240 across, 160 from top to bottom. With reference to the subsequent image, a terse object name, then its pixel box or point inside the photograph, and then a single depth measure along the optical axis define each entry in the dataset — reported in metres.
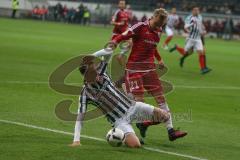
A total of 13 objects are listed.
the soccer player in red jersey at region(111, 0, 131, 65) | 27.59
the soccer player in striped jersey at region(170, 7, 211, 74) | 27.00
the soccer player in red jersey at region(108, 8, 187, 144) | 12.03
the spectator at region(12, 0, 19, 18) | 65.36
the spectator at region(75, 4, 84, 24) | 67.00
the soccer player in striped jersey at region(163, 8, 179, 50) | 38.59
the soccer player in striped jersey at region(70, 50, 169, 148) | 10.88
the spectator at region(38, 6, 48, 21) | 69.62
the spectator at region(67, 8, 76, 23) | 69.12
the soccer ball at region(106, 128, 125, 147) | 10.94
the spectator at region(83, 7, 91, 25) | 67.69
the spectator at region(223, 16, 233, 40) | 60.33
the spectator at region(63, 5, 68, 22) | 69.39
